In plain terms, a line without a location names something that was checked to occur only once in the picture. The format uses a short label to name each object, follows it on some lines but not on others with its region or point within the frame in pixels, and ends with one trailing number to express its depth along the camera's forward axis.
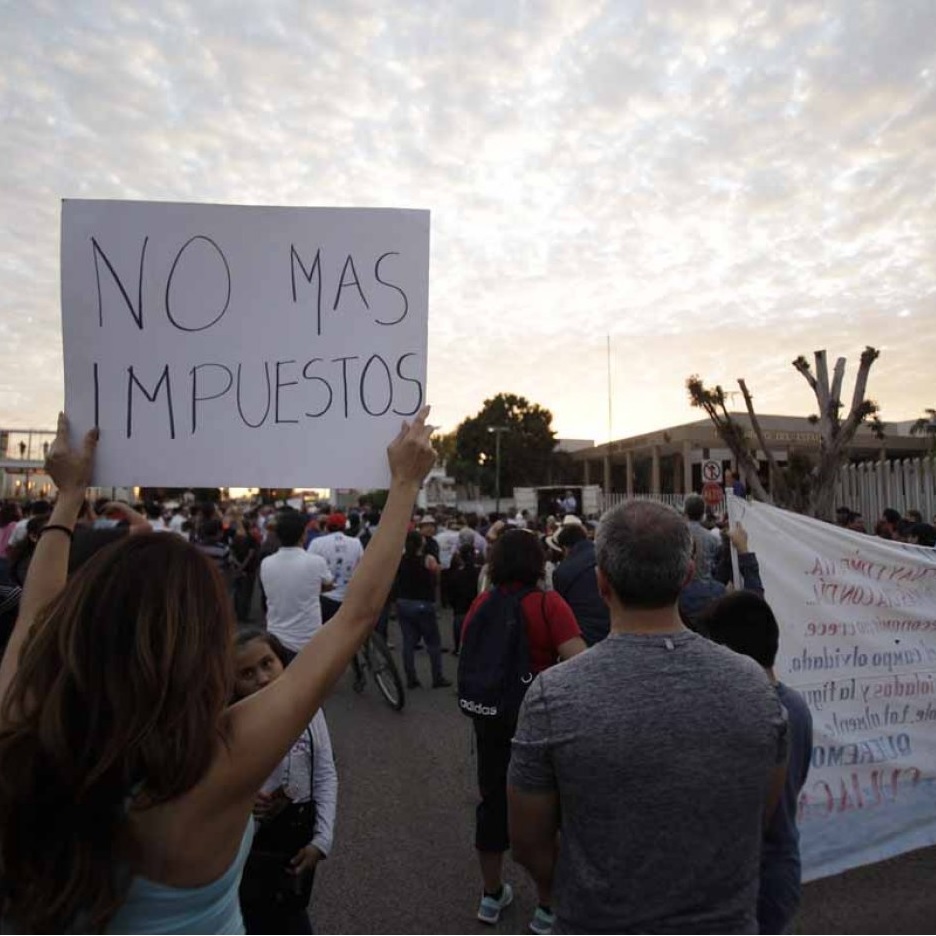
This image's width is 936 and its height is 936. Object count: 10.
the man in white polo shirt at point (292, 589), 5.54
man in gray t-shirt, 1.55
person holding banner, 2.11
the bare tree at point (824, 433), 15.62
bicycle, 7.18
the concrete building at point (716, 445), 28.52
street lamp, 55.20
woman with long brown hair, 1.14
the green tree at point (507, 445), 57.00
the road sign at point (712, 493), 15.52
